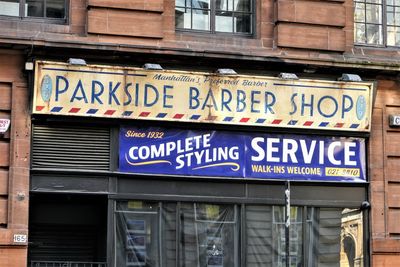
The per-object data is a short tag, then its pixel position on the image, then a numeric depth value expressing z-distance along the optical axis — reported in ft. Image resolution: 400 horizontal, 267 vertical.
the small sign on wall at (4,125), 49.32
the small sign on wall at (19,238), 48.49
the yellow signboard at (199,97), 50.24
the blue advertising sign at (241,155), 51.55
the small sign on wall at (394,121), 55.77
